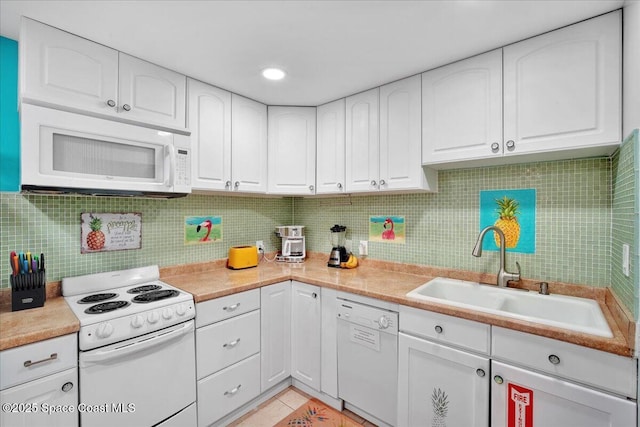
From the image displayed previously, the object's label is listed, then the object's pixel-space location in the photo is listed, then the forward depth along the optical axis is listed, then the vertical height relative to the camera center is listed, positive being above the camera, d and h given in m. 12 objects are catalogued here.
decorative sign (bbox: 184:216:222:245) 2.25 -0.13
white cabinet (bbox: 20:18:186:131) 1.34 +0.69
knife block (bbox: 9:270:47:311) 1.38 -0.38
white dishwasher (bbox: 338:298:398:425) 1.68 -0.89
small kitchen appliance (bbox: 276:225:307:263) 2.70 -0.29
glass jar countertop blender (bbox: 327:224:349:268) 2.46 -0.29
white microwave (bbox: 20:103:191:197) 1.33 +0.29
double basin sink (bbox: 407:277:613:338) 1.31 -0.48
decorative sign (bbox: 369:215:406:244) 2.29 -0.13
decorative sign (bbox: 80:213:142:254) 1.76 -0.12
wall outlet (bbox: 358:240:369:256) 2.48 -0.29
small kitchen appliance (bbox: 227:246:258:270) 2.37 -0.36
